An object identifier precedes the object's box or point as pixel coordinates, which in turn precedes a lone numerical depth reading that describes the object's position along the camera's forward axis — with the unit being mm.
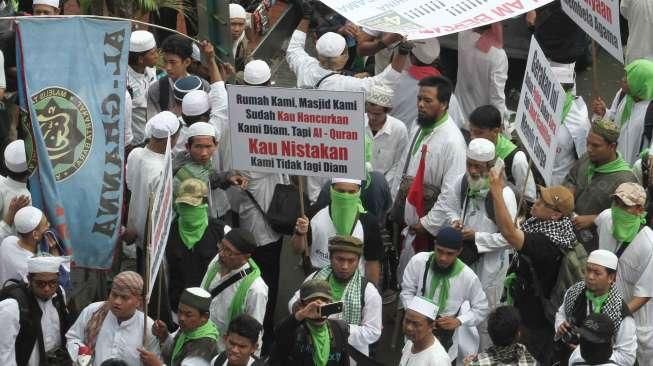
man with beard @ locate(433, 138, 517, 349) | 10609
